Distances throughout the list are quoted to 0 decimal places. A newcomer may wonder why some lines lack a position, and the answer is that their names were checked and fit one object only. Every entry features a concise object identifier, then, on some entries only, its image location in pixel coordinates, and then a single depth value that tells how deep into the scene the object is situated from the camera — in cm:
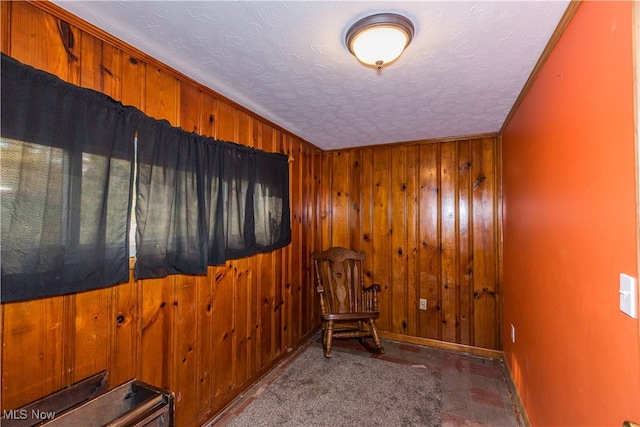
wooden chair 316
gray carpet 203
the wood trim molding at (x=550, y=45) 119
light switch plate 86
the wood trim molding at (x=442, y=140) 303
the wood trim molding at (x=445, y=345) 299
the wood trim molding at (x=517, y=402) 195
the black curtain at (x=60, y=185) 107
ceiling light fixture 127
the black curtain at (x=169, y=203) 156
